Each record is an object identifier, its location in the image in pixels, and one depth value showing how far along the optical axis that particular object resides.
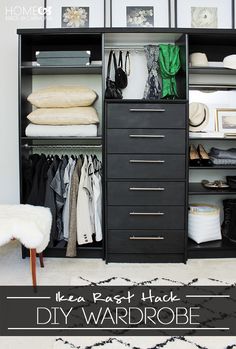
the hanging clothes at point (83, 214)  2.99
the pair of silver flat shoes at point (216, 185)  3.15
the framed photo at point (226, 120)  3.27
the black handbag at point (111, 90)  2.99
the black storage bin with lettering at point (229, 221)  3.20
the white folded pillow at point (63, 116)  2.97
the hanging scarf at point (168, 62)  3.09
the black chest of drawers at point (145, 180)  2.91
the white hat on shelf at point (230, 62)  3.06
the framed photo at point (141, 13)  3.27
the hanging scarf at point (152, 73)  3.21
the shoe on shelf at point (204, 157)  3.14
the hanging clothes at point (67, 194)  3.02
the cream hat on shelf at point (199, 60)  3.12
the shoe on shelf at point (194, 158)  3.13
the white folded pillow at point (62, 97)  2.97
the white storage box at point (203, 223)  3.09
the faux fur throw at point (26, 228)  2.33
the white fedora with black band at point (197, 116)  3.16
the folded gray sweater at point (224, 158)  3.15
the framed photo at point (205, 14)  3.28
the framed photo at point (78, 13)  3.26
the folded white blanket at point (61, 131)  3.00
